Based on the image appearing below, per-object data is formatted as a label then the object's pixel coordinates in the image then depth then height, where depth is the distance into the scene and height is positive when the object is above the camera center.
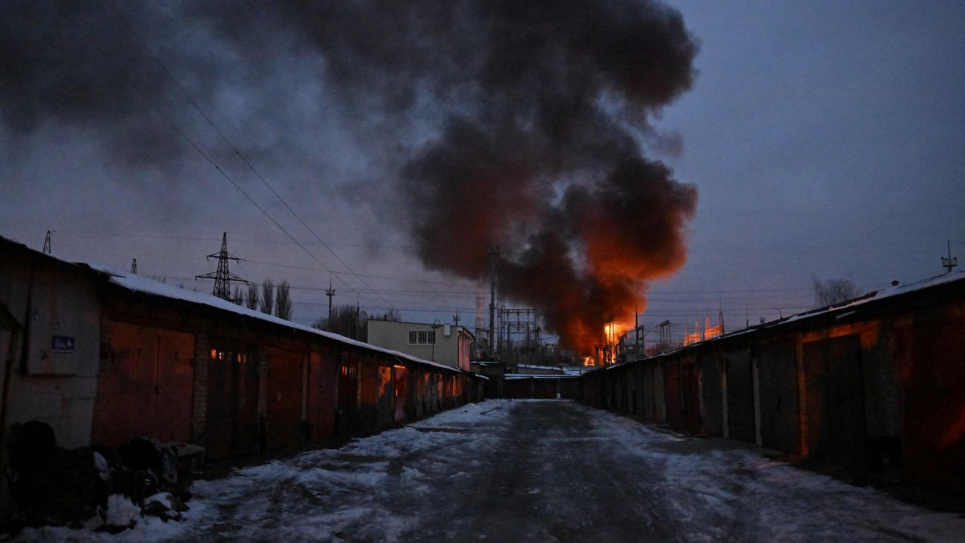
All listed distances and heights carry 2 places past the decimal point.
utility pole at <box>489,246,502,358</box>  60.28 +6.03
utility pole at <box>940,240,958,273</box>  53.03 +7.94
